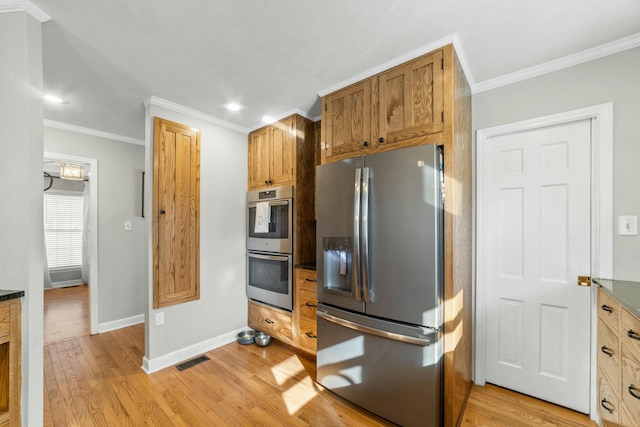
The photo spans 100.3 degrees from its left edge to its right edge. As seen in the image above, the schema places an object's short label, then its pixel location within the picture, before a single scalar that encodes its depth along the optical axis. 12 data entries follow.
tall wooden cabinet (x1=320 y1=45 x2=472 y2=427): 1.63
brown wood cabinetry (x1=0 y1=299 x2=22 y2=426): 1.26
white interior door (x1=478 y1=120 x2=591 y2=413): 1.85
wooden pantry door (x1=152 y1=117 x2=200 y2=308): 2.49
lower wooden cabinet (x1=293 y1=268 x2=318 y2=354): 2.55
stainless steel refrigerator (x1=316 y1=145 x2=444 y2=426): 1.58
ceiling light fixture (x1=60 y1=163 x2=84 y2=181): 3.24
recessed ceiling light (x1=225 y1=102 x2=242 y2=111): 2.59
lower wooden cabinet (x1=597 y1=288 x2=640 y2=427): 1.18
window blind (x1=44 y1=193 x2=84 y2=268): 5.62
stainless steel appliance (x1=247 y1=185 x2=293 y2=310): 2.74
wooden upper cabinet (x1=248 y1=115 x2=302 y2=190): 2.76
